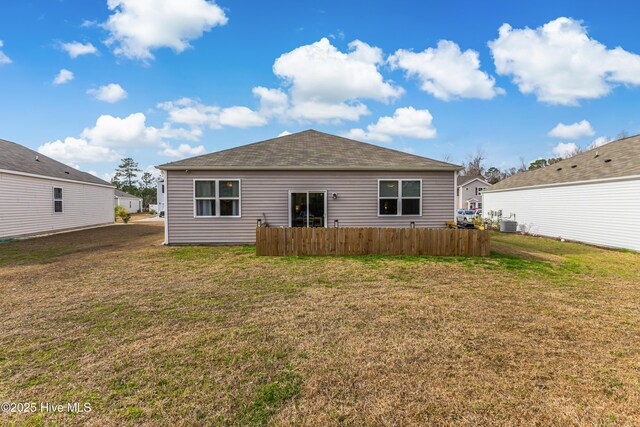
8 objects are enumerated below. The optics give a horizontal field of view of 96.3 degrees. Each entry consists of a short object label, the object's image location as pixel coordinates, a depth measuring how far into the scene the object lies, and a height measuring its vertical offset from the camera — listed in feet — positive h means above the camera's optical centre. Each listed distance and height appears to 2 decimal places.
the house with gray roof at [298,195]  35.47 +1.60
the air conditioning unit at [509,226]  56.18 -3.76
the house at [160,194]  103.28 +5.44
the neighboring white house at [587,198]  35.78 +1.41
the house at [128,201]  133.41 +3.34
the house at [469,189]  138.41 +8.81
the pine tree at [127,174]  177.27 +21.33
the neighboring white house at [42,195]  42.32 +2.43
